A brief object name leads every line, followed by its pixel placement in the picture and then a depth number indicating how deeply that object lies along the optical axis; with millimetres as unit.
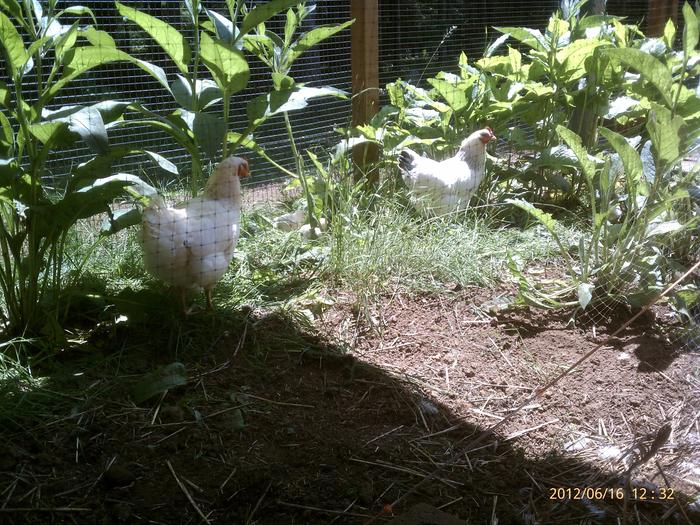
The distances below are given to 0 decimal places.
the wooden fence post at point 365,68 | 4395
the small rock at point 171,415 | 2168
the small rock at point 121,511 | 1734
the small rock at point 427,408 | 2373
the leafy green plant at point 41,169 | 2266
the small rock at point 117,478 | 1859
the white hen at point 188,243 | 2656
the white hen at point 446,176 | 3928
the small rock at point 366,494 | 1851
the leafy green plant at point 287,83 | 2758
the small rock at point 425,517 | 1612
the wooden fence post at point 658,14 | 6430
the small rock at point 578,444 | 2230
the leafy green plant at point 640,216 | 2889
